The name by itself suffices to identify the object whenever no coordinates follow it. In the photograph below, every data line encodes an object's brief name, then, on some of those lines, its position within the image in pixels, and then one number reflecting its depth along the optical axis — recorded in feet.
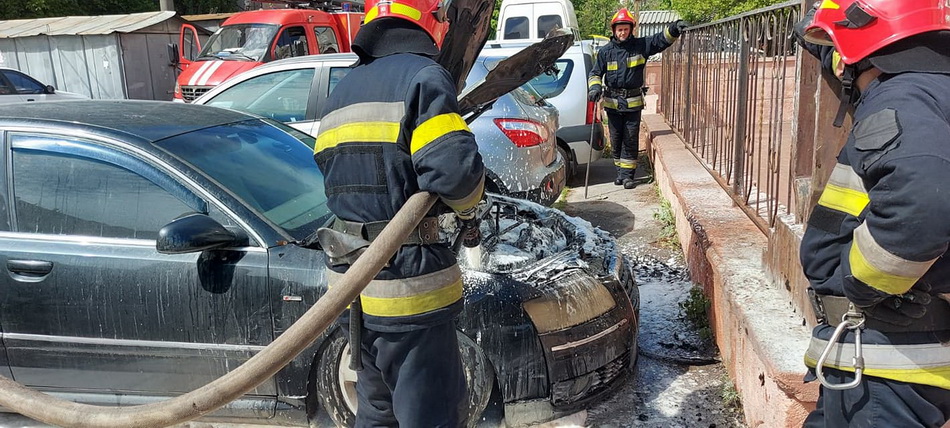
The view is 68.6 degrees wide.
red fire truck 36.52
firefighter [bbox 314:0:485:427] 6.88
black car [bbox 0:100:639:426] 9.45
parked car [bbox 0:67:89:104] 41.10
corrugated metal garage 56.90
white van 43.16
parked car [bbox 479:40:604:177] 26.40
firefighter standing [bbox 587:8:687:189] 25.13
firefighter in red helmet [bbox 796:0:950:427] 5.11
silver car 18.13
